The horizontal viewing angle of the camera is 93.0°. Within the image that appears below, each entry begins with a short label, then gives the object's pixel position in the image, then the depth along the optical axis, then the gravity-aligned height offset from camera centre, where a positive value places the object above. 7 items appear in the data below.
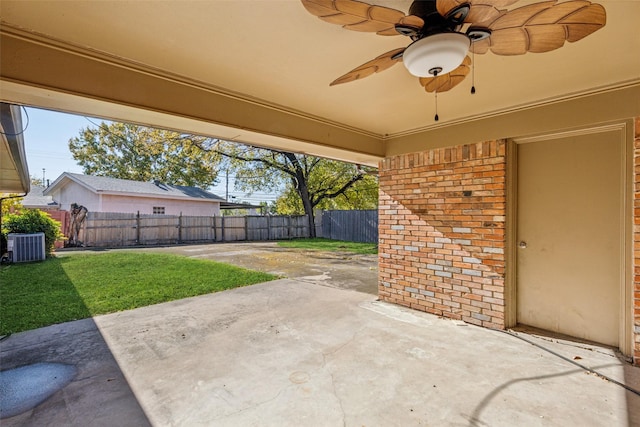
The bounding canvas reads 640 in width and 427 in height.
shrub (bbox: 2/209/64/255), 7.91 -0.30
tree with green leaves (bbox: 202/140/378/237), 15.58 +2.15
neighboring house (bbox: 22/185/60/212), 15.00 +0.65
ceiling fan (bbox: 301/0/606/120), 1.28 +0.88
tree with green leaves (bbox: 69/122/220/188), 20.88 +3.93
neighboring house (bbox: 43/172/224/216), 14.30 +0.94
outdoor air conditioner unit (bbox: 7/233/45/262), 7.47 -0.84
